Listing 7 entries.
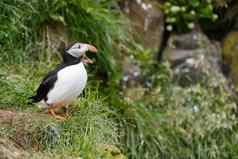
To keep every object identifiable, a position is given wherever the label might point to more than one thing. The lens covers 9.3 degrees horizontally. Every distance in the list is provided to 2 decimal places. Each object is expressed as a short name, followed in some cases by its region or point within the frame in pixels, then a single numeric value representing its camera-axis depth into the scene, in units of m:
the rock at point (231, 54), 16.71
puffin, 10.42
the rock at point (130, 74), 15.57
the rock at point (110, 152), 10.56
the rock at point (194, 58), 15.96
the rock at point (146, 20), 16.42
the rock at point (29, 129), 10.01
